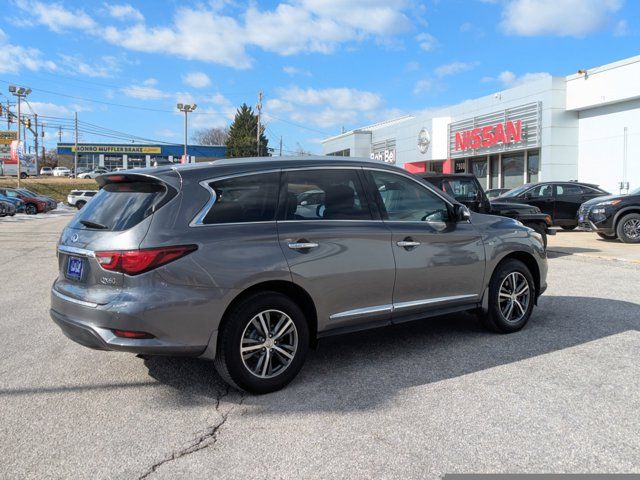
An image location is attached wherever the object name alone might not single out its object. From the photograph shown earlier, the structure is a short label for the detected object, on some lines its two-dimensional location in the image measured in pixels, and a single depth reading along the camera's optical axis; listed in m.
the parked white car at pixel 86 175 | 73.87
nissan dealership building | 23.56
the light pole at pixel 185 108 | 63.58
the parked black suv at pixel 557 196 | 17.45
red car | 37.53
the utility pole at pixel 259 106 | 69.25
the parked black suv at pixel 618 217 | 14.19
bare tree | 116.25
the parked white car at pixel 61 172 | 83.19
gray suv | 3.79
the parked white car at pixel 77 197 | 47.75
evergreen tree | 77.75
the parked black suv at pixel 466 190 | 10.18
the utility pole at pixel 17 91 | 54.56
